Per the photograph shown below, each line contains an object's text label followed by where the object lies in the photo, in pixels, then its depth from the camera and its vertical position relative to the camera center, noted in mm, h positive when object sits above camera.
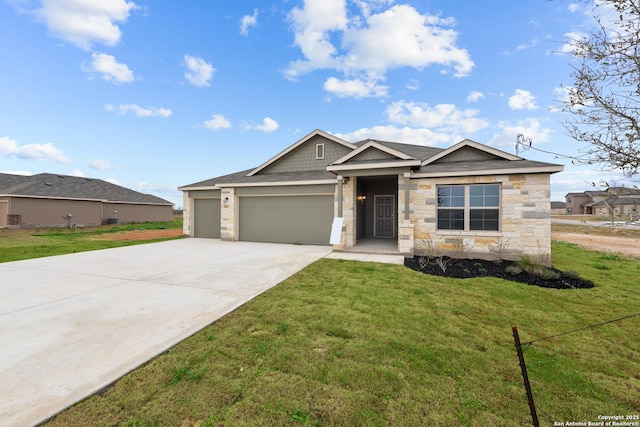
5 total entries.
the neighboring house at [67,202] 21062 +1094
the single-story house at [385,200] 8469 +613
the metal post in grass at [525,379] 1623 -1062
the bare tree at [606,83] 2684 +1501
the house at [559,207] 63450 +1939
